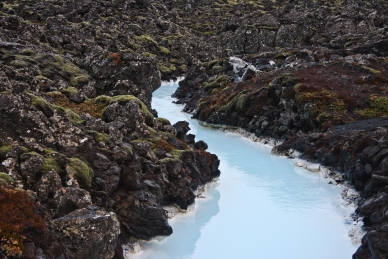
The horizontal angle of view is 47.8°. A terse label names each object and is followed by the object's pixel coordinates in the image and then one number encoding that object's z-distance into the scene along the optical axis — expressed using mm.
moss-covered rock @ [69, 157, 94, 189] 18578
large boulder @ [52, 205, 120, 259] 14430
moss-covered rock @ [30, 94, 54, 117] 21188
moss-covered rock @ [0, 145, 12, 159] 17609
